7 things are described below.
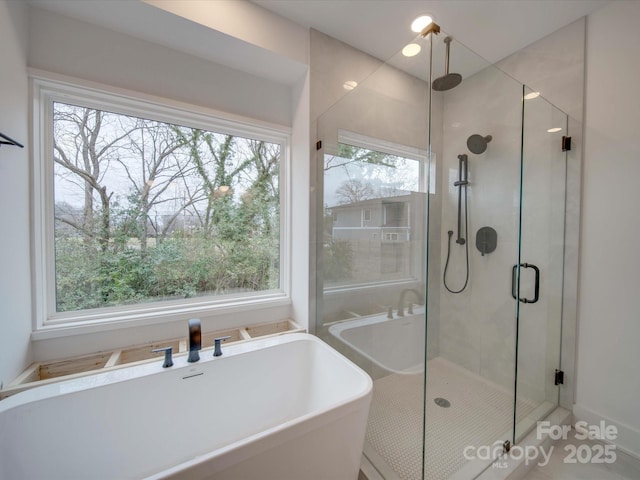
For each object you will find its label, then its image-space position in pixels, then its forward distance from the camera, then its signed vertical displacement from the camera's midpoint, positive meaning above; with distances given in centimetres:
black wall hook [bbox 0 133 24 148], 114 +42
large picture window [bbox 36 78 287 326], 158 +19
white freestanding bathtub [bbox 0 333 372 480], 104 -95
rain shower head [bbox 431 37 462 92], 165 +111
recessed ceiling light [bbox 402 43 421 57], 165 +126
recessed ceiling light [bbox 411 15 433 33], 174 +150
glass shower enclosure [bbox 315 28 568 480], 188 +3
